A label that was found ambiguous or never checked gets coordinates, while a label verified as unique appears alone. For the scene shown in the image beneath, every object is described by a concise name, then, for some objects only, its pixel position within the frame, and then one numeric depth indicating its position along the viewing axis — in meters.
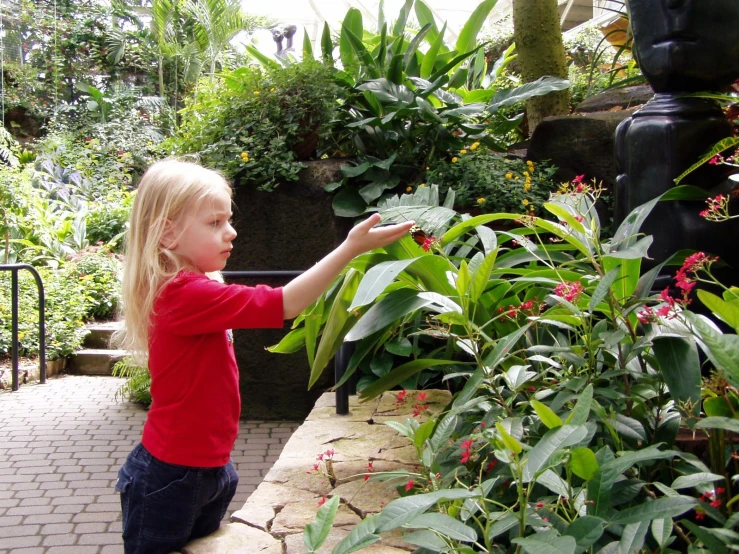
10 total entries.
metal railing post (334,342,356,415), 3.04
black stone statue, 2.07
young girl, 1.85
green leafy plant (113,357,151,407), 5.07
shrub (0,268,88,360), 6.76
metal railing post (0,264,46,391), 5.86
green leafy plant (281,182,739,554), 1.08
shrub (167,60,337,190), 4.23
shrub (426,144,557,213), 3.98
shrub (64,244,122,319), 8.01
